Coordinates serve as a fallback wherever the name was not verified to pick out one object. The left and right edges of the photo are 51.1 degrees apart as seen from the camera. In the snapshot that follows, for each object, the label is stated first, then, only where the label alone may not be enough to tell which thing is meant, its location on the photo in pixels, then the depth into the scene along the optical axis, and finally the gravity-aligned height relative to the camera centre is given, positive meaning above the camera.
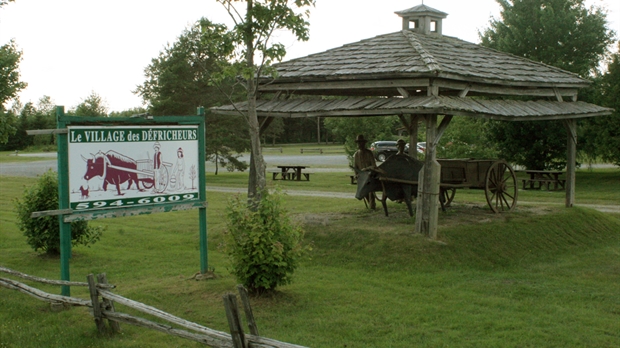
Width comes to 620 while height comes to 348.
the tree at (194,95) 32.19 +2.22
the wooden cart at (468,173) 13.66 -0.68
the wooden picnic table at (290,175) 28.94 -1.61
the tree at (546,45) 27.95 +4.34
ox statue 13.33 -0.77
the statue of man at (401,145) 14.22 -0.10
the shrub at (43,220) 11.57 -1.46
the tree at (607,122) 24.91 +0.76
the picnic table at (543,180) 24.31 -1.47
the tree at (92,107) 61.76 +3.30
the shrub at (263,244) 8.23 -1.33
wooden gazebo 11.88 +1.21
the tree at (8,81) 12.55 +1.50
